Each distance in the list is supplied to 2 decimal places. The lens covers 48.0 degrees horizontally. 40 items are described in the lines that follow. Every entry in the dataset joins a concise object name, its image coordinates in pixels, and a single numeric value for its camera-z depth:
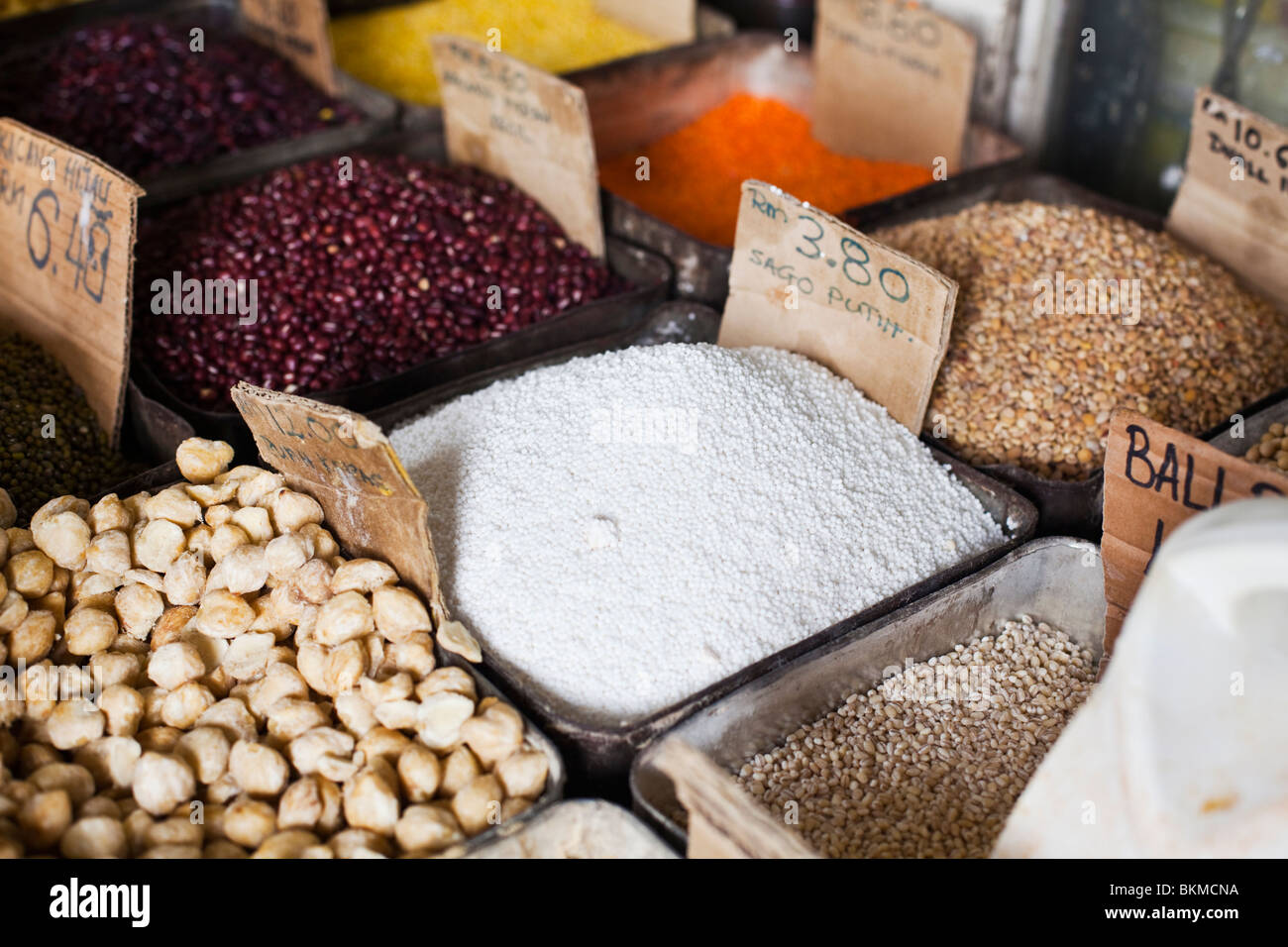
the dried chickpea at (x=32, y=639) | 0.56
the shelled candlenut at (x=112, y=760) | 0.53
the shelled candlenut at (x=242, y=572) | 0.58
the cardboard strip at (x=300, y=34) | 1.11
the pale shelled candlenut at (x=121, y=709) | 0.54
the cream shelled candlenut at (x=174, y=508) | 0.61
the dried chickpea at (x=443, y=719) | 0.53
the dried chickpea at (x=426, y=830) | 0.50
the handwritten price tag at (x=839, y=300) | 0.69
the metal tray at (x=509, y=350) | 0.74
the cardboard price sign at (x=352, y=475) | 0.55
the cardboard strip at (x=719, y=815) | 0.46
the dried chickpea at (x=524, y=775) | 0.52
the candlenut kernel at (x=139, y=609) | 0.58
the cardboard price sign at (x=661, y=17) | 1.24
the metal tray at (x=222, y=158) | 0.96
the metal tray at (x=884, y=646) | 0.55
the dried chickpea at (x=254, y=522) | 0.61
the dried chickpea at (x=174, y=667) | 0.55
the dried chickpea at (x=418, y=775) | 0.52
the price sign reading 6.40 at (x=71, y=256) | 0.70
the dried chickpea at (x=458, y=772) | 0.52
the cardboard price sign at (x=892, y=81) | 0.97
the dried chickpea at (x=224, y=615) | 0.57
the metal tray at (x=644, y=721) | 0.55
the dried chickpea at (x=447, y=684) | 0.55
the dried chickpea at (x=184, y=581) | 0.59
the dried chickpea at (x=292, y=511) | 0.61
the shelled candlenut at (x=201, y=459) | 0.64
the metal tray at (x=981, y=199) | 0.90
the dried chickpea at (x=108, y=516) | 0.61
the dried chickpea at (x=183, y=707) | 0.55
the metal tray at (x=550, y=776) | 0.49
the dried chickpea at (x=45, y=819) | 0.49
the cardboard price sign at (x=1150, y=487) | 0.52
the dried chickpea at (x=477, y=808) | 0.51
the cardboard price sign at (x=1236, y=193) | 0.78
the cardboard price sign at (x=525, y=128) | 0.86
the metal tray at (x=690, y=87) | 1.09
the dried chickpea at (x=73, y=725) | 0.53
